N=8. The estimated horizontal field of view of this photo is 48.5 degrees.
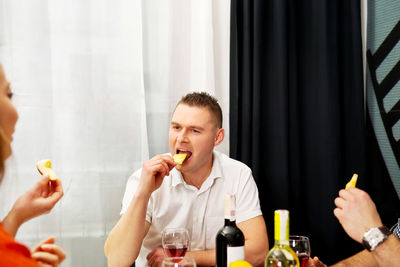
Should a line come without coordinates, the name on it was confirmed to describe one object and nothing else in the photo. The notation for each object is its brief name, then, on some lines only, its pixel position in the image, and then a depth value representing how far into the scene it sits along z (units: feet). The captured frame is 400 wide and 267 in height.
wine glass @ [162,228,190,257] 5.27
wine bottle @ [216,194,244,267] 4.68
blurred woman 3.00
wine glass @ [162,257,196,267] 4.04
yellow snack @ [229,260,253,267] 4.29
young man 7.37
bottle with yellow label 4.23
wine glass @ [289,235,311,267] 4.90
